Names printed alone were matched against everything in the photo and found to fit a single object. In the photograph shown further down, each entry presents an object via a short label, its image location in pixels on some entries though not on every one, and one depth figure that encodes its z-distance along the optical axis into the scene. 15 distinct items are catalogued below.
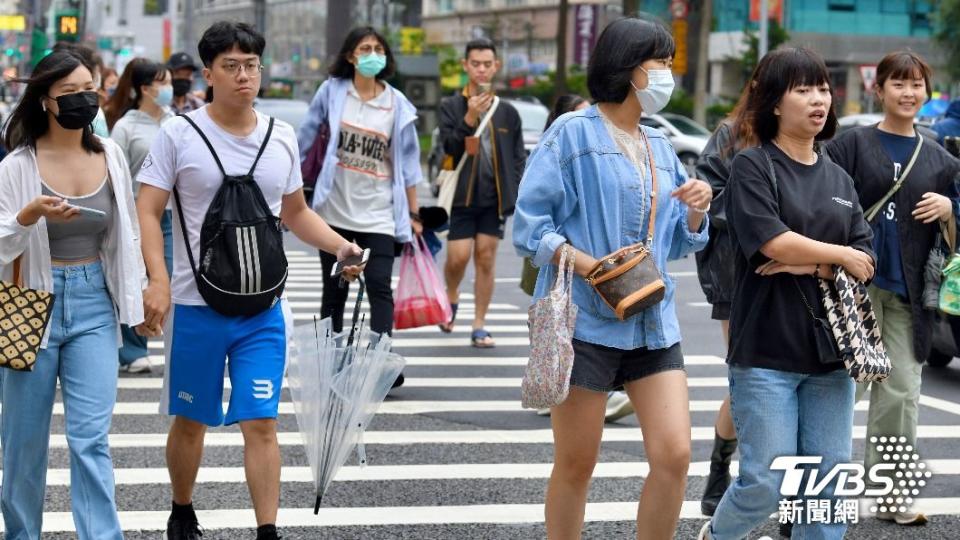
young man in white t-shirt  5.20
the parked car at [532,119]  30.83
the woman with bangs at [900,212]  6.00
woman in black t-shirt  4.76
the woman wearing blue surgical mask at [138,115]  9.45
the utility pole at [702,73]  45.91
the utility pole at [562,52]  39.69
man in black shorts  10.48
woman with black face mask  4.97
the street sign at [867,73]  29.46
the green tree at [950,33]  52.81
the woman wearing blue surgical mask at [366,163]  8.69
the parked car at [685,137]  36.09
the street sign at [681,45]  48.84
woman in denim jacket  4.69
